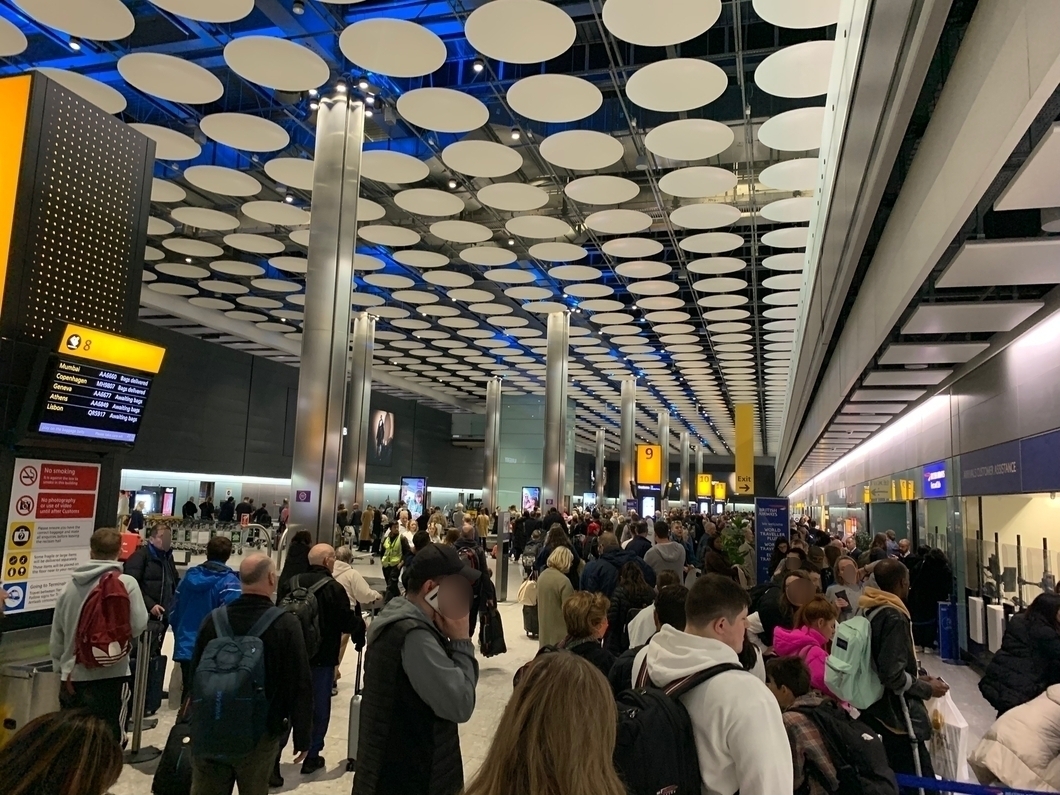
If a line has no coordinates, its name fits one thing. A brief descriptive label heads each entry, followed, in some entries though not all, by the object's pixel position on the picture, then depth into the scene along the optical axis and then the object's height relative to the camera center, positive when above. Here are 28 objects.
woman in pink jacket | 4.38 -0.79
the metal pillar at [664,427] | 45.89 +4.11
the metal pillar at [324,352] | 10.09 +1.69
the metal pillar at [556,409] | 22.83 +2.44
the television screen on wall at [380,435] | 35.84 +2.34
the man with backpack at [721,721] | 1.99 -0.58
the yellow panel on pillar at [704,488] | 41.22 +0.49
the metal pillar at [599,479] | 43.91 +0.88
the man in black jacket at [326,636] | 5.43 -1.07
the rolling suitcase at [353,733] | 4.85 -1.57
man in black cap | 2.59 -0.71
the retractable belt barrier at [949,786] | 3.11 -1.12
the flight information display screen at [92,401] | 5.07 +0.50
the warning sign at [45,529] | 5.06 -0.37
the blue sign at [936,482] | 12.55 +0.40
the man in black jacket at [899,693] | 4.09 -0.98
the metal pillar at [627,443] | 33.66 +2.26
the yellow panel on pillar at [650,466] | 28.02 +1.05
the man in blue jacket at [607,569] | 6.66 -0.65
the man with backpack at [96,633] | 4.38 -0.88
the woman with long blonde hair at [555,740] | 1.49 -0.48
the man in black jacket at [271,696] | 3.41 -0.94
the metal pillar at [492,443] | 29.84 +1.92
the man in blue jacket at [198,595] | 5.54 -0.82
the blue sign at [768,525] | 14.08 -0.46
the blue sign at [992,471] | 8.77 +0.46
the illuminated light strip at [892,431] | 13.25 +1.65
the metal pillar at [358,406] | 23.39 +2.34
